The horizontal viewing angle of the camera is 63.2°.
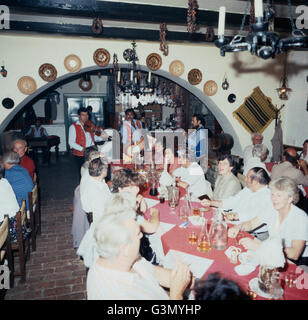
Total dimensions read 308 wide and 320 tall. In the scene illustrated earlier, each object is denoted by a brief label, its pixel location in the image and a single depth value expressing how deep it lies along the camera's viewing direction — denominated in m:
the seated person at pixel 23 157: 4.15
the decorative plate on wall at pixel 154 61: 5.64
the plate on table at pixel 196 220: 2.45
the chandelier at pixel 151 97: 9.27
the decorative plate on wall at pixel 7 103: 5.02
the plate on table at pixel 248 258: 1.81
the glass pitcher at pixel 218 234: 2.04
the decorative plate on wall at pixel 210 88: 6.05
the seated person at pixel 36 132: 9.14
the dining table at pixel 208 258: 1.59
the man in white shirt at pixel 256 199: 2.73
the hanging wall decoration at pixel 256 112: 6.43
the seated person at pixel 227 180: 3.14
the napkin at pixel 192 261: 1.80
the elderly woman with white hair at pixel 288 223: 2.00
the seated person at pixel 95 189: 2.67
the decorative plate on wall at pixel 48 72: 5.09
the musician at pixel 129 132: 6.34
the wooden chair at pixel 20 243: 2.73
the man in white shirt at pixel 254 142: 5.32
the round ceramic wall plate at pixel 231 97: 6.28
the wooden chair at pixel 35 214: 3.29
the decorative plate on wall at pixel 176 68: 5.77
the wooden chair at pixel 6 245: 2.34
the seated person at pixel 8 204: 2.82
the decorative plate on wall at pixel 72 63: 5.20
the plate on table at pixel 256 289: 1.50
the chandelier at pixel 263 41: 1.96
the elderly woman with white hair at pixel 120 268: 1.35
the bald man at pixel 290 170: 3.44
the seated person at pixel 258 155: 4.10
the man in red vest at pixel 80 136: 5.57
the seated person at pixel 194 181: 3.68
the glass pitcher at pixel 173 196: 2.83
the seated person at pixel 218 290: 1.12
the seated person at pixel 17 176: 3.29
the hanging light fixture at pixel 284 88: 6.36
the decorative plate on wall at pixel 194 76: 5.91
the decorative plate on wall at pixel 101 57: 5.33
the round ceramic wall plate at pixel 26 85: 5.03
